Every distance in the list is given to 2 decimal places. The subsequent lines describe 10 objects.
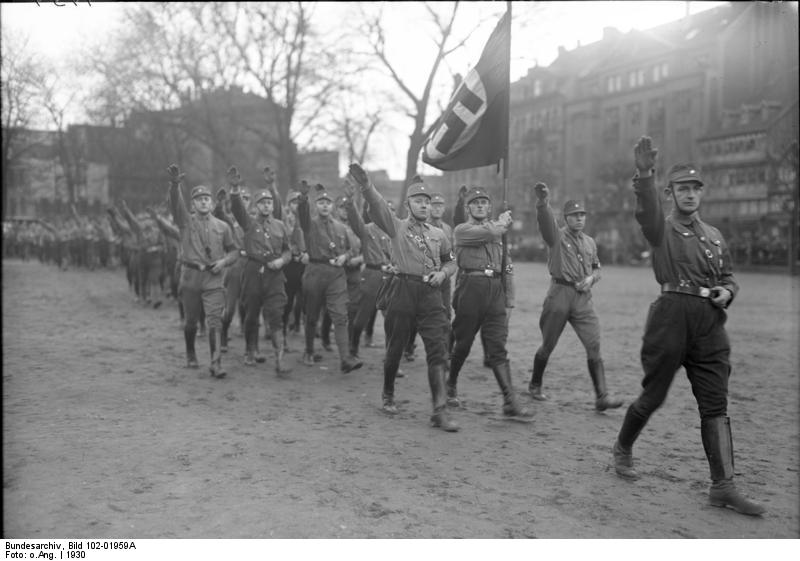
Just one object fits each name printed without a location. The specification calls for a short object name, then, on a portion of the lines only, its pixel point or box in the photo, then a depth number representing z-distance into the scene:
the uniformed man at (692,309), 5.13
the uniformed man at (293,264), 11.41
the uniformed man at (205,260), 9.34
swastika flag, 7.68
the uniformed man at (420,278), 7.16
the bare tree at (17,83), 18.67
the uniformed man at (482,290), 7.33
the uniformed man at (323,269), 10.12
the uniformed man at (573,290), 8.02
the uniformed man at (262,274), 10.15
